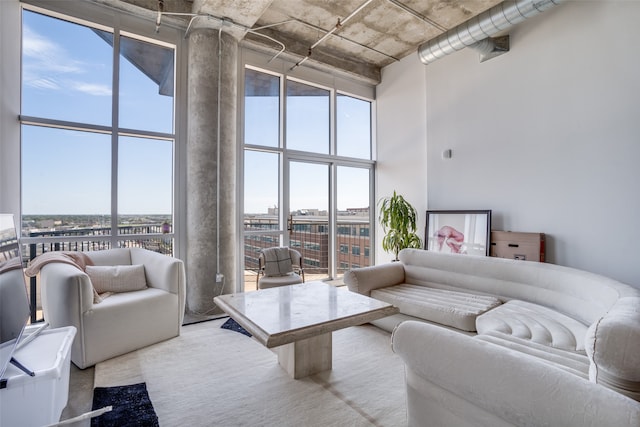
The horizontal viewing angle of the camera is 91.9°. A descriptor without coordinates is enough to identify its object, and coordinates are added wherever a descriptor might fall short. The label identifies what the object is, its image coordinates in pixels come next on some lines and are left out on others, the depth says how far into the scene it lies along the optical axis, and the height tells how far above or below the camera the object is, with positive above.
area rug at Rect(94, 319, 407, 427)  1.84 -1.19
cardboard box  3.58 -0.38
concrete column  3.77 +0.54
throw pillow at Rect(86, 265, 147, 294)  2.85 -0.60
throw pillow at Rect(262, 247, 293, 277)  4.04 -0.63
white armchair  2.36 -0.78
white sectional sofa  0.98 -0.63
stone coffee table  1.88 -0.69
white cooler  1.28 -0.74
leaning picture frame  4.08 -0.25
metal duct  3.27 +2.20
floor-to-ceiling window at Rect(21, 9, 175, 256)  3.27 +0.90
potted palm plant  4.88 -0.18
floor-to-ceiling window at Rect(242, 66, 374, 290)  4.60 +0.69
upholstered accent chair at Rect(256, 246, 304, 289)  3.88 -0.69
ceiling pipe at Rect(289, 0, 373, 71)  3.64 +2.36
